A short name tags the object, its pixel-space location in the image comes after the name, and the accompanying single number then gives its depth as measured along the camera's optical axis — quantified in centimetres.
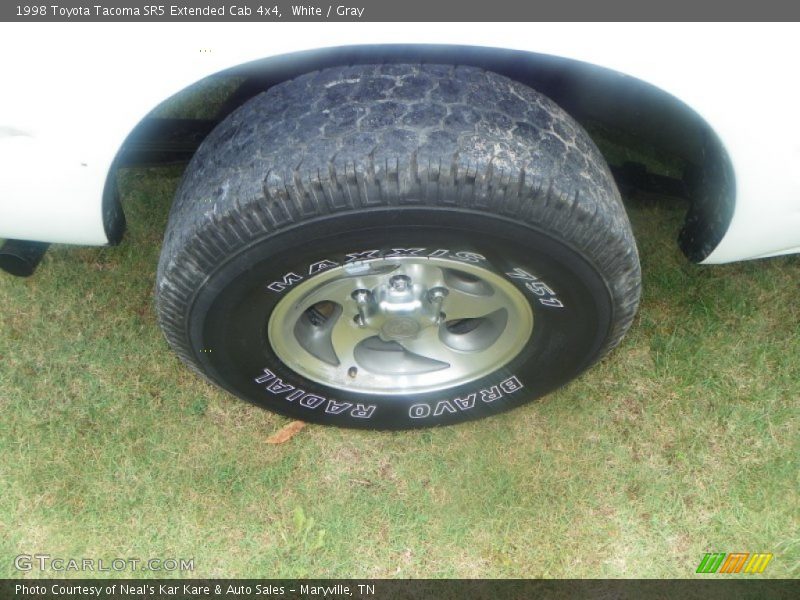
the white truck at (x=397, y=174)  143
